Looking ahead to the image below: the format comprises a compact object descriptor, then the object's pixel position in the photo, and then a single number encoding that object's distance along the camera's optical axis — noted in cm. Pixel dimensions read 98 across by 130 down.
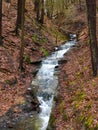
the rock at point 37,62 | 2417
